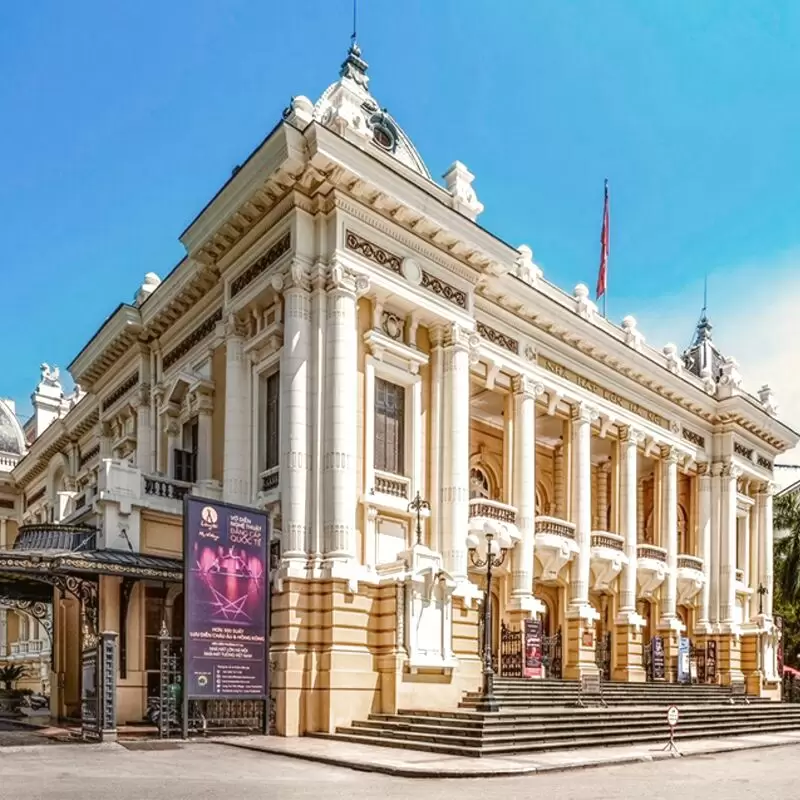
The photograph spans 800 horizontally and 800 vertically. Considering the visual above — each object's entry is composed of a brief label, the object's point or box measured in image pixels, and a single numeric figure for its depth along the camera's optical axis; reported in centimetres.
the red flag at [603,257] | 3506
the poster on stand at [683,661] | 3275
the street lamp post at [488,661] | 1842
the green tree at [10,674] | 3831
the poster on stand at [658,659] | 3175
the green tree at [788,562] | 4341
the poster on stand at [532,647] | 2573
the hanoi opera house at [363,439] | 2008
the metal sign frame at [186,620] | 1764
